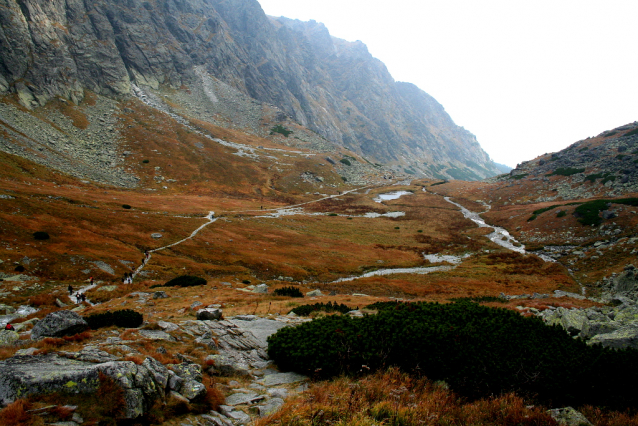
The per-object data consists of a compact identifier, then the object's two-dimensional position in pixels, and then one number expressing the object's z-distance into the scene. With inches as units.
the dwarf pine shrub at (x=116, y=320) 551.5
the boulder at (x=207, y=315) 675.4
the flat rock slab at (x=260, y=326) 592.7
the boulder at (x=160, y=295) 1044.3
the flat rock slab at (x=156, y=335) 517.0
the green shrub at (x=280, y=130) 7047.2
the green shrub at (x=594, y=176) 3718.3
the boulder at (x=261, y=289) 1251.2
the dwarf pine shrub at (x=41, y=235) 1401.3
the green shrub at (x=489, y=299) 1112.9
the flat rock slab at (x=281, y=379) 425.0
